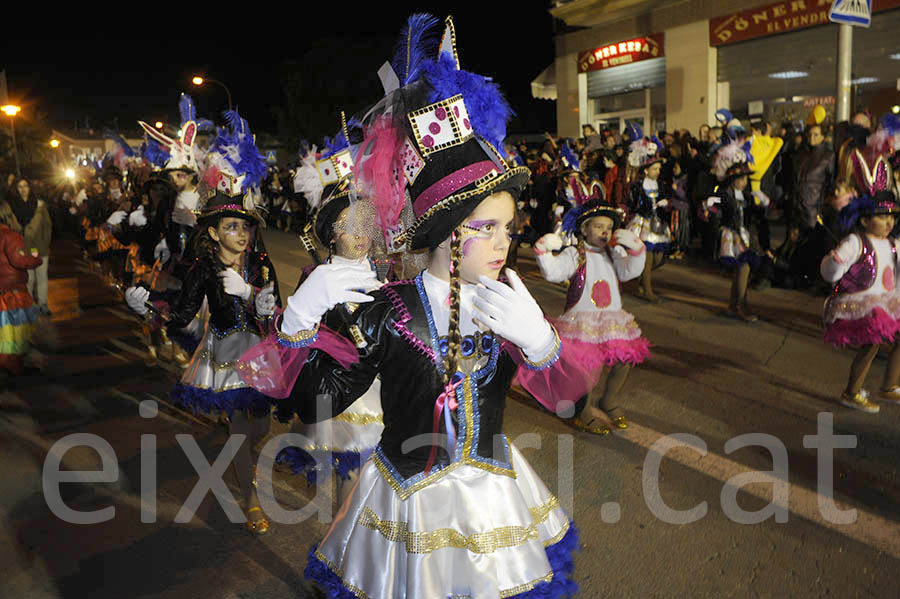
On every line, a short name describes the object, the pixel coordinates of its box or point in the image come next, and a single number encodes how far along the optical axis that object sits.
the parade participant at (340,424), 3.86
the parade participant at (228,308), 4.39
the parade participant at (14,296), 7.18
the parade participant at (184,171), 7.11
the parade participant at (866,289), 5.54
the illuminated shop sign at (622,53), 19.92
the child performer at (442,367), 2.21
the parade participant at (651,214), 10.58
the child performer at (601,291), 5.45
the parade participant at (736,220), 8.75
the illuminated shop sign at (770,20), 15.83
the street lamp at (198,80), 31.80
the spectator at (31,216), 10.27
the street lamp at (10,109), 31.42
